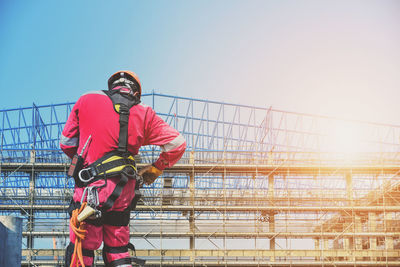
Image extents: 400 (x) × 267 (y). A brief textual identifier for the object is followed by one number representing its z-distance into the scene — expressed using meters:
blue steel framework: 24.80
